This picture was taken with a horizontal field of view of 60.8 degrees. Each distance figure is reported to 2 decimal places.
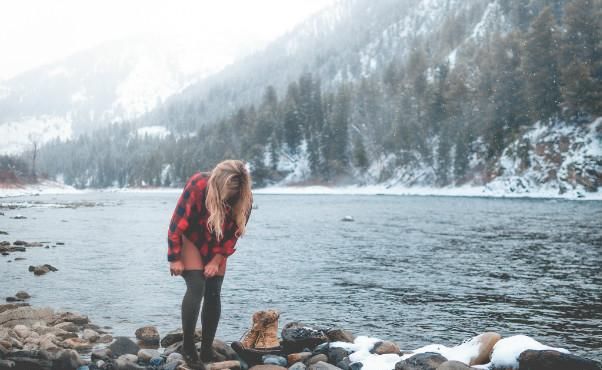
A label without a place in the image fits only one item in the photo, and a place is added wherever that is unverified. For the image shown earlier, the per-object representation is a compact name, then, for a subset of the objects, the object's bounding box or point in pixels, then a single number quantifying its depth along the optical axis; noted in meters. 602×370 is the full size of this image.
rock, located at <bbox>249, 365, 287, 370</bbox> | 6.91
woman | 5.89
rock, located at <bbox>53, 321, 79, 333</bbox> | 9.33
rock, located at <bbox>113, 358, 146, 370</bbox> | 6.46
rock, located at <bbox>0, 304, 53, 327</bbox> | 9.90
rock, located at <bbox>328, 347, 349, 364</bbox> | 7.57
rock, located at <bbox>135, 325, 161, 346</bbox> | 8.89
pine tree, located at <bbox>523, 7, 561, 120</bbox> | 65.62
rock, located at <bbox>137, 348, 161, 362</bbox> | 7.13
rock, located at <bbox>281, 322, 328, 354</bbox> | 8.12
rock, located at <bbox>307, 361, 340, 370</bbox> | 6.79
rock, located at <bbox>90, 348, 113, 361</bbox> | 7.18
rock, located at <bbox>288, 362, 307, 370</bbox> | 6.87
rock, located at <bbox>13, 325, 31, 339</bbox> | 8.41
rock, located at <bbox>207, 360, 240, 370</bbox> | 6.59
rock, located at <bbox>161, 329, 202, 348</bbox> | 8.53
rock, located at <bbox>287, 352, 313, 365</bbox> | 7.52
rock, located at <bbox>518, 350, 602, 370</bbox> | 5.93
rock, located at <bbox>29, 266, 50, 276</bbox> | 16.14
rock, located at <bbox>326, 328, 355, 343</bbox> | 8.41
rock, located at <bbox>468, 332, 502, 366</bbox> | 6.73
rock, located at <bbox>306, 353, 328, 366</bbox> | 7.38
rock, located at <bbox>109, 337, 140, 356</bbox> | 7.57
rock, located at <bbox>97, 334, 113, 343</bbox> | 8.91
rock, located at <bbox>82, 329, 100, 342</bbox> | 8.87
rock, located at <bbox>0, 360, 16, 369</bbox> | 6.11
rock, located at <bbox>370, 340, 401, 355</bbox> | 7.68
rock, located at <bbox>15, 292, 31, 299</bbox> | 12.61
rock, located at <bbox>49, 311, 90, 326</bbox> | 10.06
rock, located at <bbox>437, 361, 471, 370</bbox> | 6.17
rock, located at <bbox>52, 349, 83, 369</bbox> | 6.43
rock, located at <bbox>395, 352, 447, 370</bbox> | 6.46
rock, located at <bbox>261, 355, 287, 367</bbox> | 7.35
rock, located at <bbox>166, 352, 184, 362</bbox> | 6.77
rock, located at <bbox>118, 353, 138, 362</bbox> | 6.92
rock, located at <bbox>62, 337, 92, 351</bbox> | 8.19
